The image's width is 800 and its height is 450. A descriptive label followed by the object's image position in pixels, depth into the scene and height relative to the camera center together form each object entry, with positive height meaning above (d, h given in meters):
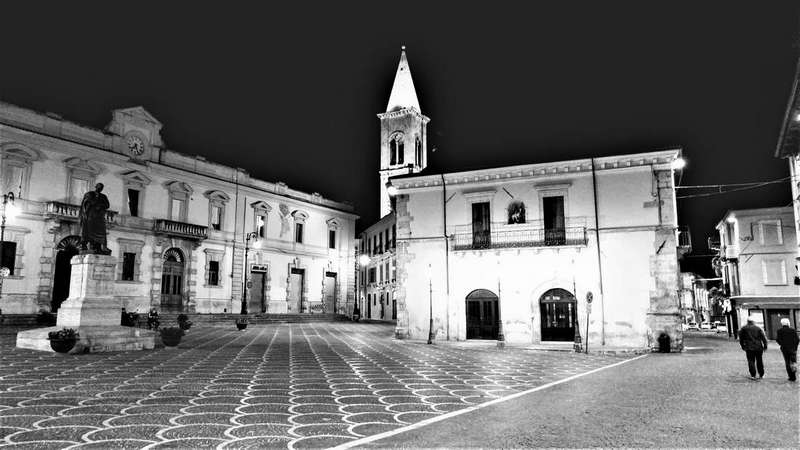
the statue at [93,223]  17.32 +2.45
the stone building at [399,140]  57.31 +19.34
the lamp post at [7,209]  22.18 +4.27
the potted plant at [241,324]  29.53 -1.41
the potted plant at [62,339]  14.80 -1.10
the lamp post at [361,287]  56.96 +1.16
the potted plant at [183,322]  22.29 -1.00
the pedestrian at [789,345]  11.52 -1.05
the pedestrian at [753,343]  11.92 -1.04
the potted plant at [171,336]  17.92 -1.24
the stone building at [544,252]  22.17 +1.99
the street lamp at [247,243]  36.50 +3.90
